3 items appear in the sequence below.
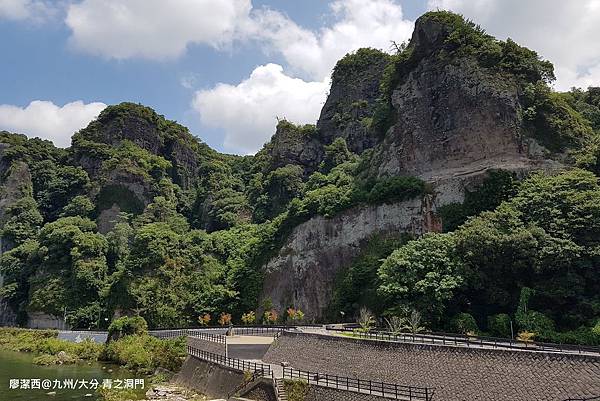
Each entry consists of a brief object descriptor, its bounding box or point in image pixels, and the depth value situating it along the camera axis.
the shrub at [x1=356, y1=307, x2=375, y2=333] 33.47
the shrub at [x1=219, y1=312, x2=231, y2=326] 58.66
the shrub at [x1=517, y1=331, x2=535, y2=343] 27.83
